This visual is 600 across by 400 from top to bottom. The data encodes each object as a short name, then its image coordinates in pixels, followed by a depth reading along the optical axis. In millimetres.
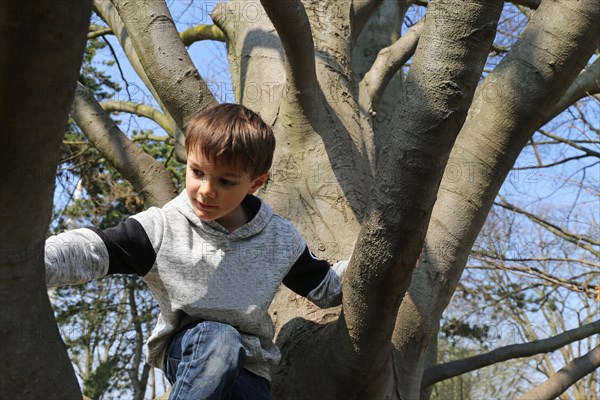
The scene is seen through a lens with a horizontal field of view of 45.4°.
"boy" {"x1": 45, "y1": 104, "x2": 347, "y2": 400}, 2021
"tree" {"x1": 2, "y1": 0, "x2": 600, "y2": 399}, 1814
